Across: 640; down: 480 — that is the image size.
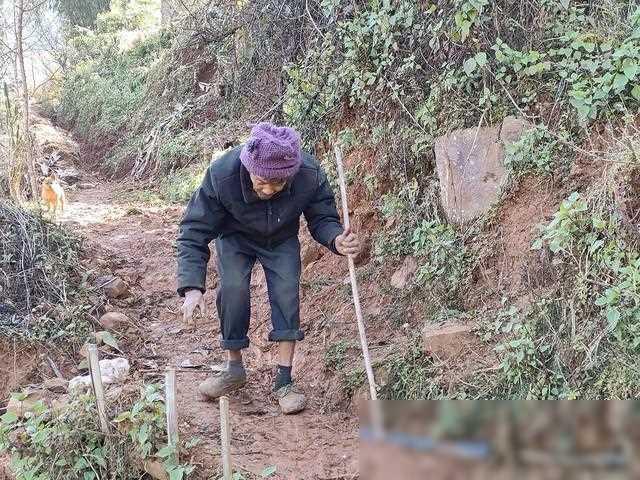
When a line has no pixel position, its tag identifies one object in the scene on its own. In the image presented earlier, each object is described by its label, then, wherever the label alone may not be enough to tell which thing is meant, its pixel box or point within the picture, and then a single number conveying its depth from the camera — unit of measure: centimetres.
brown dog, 789
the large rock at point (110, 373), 371
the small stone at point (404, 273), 415
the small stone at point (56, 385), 395
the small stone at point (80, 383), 344
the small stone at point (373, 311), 420
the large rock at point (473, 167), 384
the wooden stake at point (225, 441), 256
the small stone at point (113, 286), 527
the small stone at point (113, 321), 468
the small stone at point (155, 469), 303
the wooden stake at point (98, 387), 307
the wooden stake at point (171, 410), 291
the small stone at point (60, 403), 328
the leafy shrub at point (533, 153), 356
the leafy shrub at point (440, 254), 376
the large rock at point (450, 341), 334
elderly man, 311
